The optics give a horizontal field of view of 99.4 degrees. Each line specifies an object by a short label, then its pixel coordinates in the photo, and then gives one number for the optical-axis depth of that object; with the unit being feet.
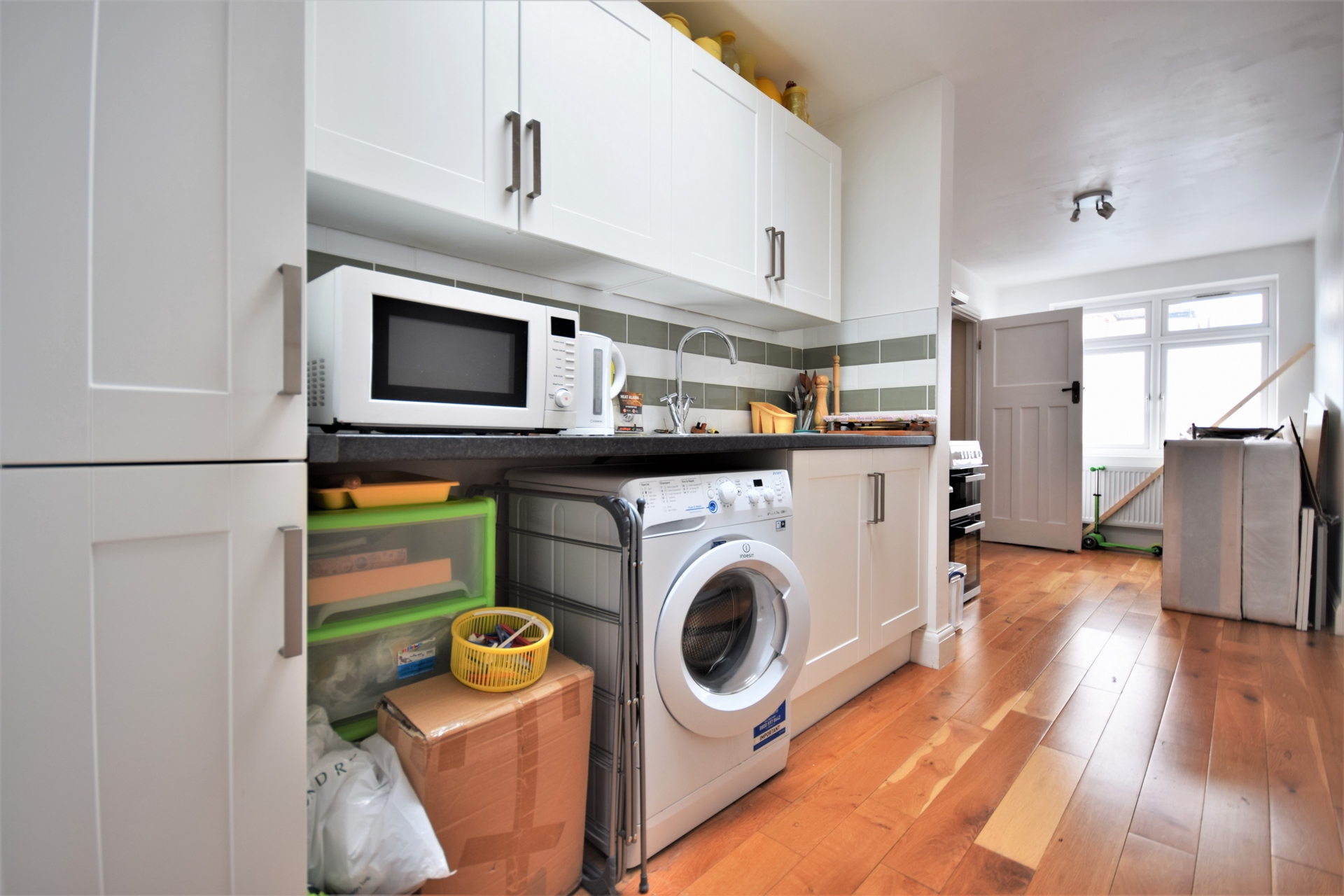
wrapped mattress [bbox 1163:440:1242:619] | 9.93
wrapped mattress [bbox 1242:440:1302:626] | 9.51
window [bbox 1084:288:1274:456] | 15.35
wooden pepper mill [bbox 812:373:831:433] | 8.54
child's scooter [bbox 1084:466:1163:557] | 15.66
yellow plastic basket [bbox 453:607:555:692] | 3.53
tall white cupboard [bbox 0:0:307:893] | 2.03
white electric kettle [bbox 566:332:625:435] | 5.08
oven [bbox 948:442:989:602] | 9.01
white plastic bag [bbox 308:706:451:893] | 2.90
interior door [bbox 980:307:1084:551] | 15.05
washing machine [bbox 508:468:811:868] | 3.96
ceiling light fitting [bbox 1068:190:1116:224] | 11.67
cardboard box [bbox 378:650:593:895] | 3.11
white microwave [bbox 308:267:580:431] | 3.57
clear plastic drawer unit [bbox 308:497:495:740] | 3.42
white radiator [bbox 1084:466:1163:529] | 15.97
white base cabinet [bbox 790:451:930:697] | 5.62
